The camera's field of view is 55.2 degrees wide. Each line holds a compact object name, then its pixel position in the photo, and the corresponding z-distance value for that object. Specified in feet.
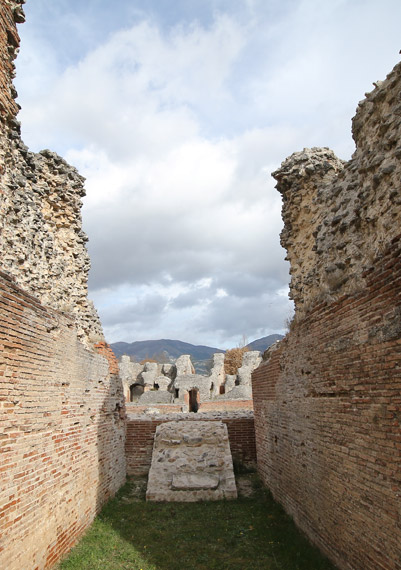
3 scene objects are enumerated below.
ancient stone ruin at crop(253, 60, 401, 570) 11.87
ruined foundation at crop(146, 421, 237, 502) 27.89
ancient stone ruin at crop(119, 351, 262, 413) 77.97
